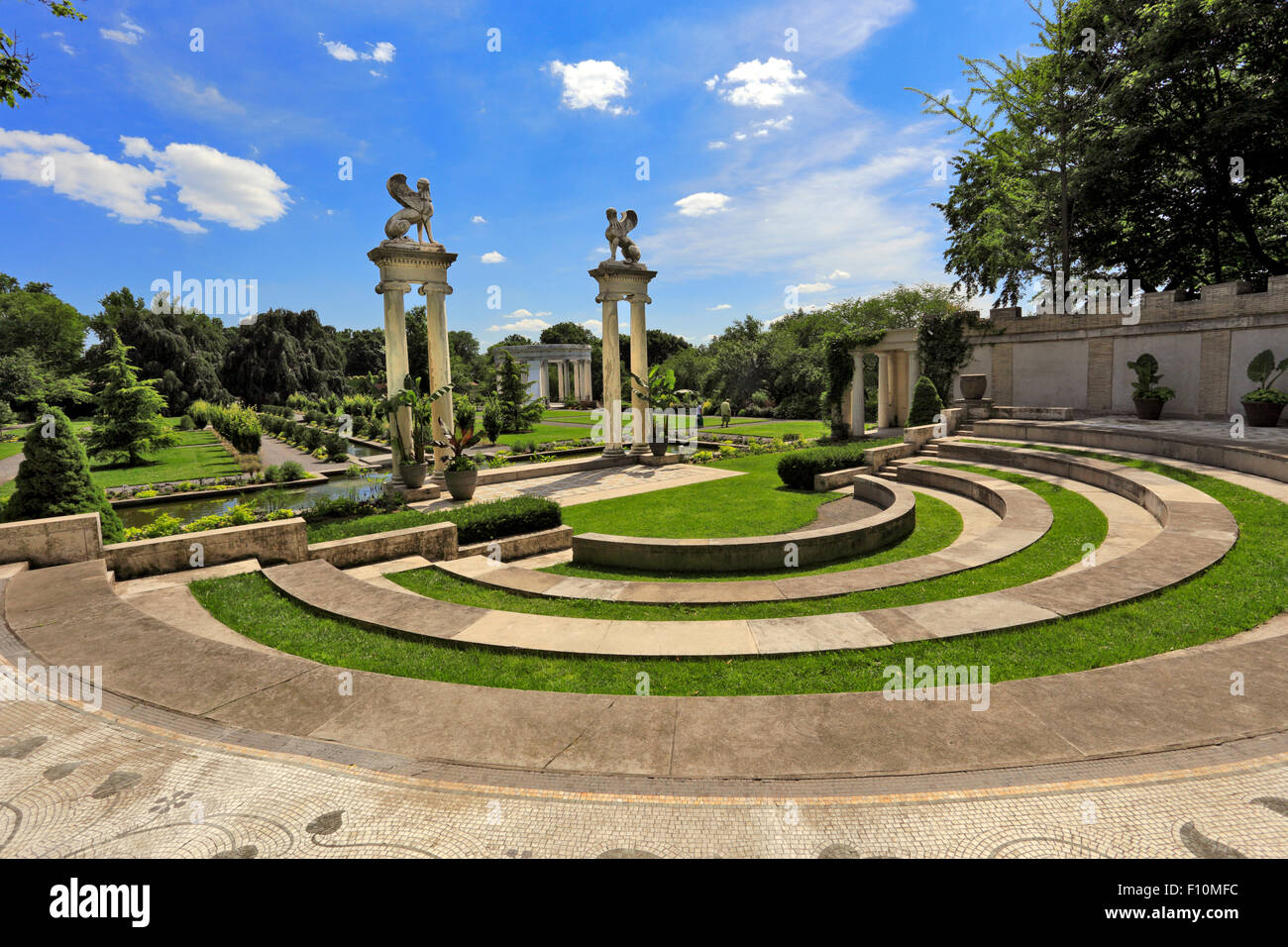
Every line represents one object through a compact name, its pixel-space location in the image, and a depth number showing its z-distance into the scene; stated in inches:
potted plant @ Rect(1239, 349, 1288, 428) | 697.0
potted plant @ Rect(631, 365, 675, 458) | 986.1
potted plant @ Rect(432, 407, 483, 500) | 668.1
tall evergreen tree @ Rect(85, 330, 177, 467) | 1170.0
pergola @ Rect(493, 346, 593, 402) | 3107.8
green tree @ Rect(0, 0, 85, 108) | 331.3
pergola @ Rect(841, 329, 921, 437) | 1151.6
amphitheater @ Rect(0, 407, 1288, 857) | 140.4
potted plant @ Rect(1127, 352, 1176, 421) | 837.8
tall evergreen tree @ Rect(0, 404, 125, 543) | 370.9
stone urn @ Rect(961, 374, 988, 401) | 976.9
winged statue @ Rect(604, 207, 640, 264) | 949.8
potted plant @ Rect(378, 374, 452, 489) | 682.2
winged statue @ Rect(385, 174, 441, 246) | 710.5
